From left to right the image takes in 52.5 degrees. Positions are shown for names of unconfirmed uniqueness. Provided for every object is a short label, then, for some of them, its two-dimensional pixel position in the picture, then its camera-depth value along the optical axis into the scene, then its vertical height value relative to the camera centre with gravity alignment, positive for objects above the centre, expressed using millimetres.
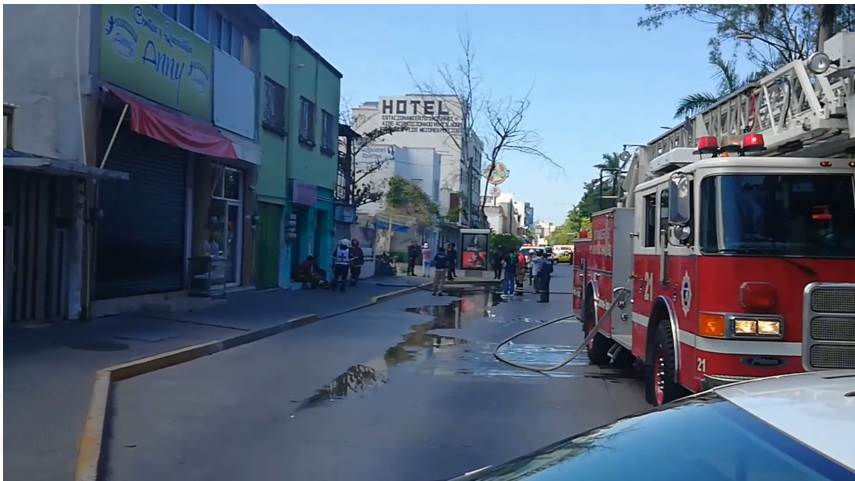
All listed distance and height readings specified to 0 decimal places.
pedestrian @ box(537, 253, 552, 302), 27469 -417
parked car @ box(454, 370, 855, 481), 2367 -519
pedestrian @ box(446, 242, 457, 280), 32044 +94
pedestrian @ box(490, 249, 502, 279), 37375 +4
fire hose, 11016 -769
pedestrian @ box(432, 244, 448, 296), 27883 -191
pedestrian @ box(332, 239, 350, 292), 25844 -131
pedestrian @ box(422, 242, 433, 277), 39969 +138
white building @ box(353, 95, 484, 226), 76562 +12071
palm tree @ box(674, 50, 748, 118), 24281 +5043
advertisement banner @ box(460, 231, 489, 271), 38344 +649
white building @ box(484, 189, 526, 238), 105681 +6200
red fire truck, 7262 +222
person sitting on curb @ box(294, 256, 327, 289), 25812 -416
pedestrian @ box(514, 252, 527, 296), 30834 -411
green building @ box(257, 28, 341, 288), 23766 +3202
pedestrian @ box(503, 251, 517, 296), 28594 -256
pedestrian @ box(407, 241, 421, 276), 38781 +258
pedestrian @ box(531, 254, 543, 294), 28073 -104
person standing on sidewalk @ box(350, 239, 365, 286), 28316 +30
